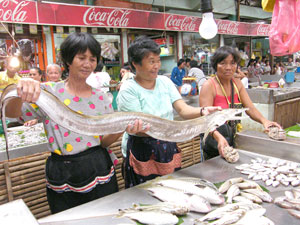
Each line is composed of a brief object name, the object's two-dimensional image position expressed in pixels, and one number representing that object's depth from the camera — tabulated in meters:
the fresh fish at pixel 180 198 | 1.52
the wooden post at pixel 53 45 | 7.02
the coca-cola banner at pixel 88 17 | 5.61
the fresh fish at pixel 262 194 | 1.63
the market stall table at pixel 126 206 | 1.45
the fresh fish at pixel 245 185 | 1.78
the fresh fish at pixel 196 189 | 1.60
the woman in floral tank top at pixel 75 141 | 1.64
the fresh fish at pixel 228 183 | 1.75
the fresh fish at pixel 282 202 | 1.53
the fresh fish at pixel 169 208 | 1.48
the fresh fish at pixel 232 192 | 1.65
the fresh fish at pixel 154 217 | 1.38
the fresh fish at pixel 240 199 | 1.62
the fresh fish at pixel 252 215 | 1.38
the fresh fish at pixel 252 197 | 1.62
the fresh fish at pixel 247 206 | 1.51
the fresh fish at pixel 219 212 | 1.43
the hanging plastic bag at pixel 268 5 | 2.74
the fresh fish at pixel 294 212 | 1.45
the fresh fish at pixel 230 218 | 1.37
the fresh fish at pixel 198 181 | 1.74
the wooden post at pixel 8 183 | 2.61
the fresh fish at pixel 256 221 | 1.36
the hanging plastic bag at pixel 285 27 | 2.53
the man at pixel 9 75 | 4.16
